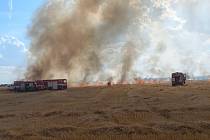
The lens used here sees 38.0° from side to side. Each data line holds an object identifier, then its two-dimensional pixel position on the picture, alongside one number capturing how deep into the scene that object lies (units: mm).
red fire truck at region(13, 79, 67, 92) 53054
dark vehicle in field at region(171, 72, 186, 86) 57677
